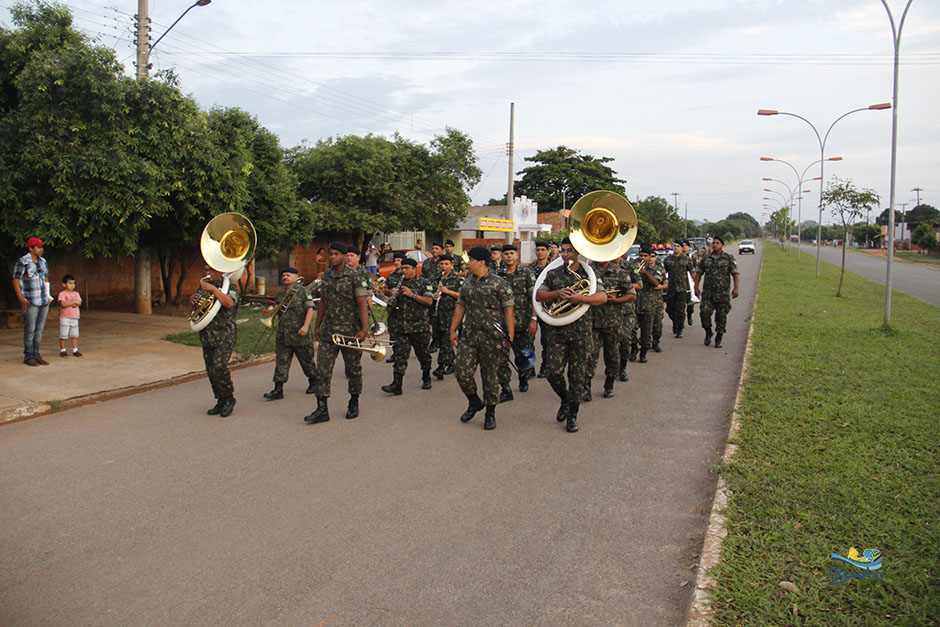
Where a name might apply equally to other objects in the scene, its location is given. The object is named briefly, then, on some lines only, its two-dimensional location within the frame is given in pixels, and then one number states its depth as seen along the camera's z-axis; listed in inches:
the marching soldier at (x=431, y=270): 349.2
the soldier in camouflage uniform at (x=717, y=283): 460.4
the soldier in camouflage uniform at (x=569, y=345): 259.6
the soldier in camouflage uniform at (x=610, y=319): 304.7
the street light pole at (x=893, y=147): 491.8
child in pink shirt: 397.4
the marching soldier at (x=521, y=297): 337.1
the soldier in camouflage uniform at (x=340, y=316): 273.4
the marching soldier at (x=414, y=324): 331.6
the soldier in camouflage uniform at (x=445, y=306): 350.3
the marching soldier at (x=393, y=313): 337.7
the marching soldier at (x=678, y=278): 484.1
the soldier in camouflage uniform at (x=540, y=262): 374.0
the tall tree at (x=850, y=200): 858.8
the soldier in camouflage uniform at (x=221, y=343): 274.8
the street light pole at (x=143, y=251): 476.7
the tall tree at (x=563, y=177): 2556.6
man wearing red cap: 363.3
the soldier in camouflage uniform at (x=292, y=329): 301.9
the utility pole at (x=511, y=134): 1158.3
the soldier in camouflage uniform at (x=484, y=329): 261.7
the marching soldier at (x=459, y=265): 379.4
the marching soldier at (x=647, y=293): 402.9
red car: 884.7
